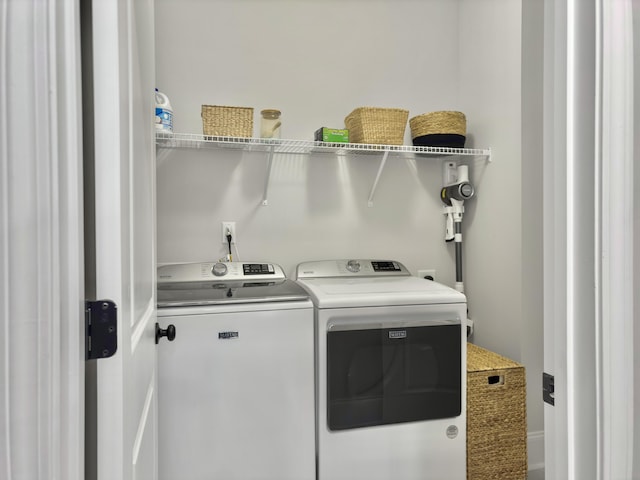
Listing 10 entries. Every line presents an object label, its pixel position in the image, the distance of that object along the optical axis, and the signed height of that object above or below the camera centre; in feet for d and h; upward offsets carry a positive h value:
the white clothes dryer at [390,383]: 5.75 -2.04
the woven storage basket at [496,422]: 6.43 -2.86
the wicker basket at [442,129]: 7.72 +1.93
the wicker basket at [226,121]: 6.66 +1.81
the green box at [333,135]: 7.23 +1.71
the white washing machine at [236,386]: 5.23 -1.91
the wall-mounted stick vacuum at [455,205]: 8.17 +0.58
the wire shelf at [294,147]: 6.72 +1.52
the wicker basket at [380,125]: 7.20 +1.88
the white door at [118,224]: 2.19 +0.07
